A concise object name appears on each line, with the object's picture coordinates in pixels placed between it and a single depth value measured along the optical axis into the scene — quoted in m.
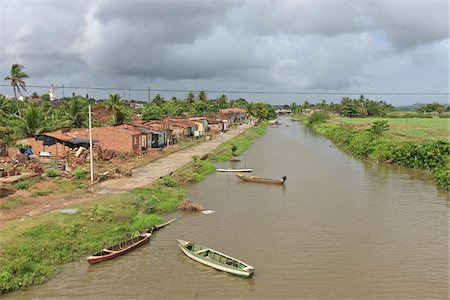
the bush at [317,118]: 124.35
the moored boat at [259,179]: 33.34
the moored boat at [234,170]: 39.34
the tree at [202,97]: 134.36
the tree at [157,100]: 116.88
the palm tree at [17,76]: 56.81
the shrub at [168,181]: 30.36
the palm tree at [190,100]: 128.38
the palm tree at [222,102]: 157.04
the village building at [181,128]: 63.91
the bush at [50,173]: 29.77
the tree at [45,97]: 130.98
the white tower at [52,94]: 138.66
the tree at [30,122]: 43.41
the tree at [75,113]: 53.00
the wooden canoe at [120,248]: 16.66
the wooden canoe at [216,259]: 15.53
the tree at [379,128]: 63.34
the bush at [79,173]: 29.81
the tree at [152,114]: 80.88
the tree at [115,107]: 58.50
